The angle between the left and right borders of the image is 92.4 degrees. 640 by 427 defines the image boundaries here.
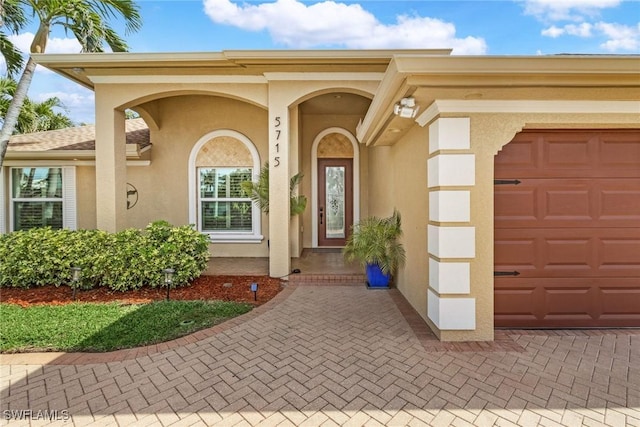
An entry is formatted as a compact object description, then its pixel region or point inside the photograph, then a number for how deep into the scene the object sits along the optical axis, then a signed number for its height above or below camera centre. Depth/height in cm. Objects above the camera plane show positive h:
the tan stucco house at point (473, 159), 345 +68
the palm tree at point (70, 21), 718 +465
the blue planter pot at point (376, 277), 582 -129
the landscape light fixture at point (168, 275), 509 -107
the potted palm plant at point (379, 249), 560 -72
